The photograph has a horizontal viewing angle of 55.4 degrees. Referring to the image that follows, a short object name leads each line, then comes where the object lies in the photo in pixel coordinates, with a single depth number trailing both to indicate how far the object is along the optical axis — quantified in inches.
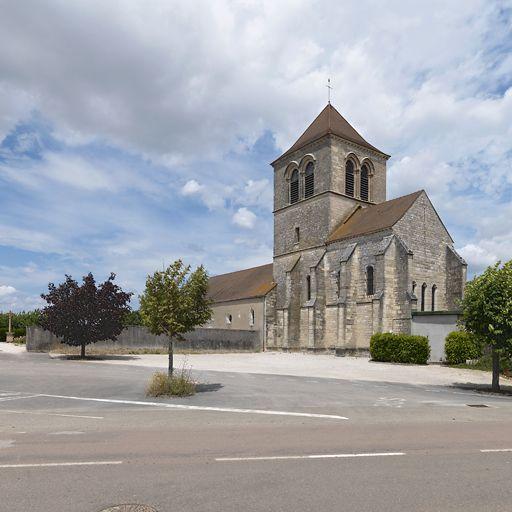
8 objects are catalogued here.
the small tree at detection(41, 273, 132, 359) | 1022.4
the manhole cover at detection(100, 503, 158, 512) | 175.0
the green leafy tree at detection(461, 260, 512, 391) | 601.9
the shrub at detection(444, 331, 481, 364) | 1029.2
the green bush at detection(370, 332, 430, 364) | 1042.1
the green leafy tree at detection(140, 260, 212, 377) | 546.6
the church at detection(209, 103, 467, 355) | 1315.2
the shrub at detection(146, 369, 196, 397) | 512.4
